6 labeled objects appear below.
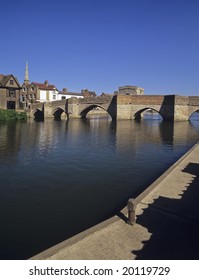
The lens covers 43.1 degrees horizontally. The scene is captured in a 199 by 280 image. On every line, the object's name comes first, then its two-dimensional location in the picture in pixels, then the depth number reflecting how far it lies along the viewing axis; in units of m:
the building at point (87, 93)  117.09
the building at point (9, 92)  62.06
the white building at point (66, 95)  96.57
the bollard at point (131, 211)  7.12
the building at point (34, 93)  83.88
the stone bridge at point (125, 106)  58.50
